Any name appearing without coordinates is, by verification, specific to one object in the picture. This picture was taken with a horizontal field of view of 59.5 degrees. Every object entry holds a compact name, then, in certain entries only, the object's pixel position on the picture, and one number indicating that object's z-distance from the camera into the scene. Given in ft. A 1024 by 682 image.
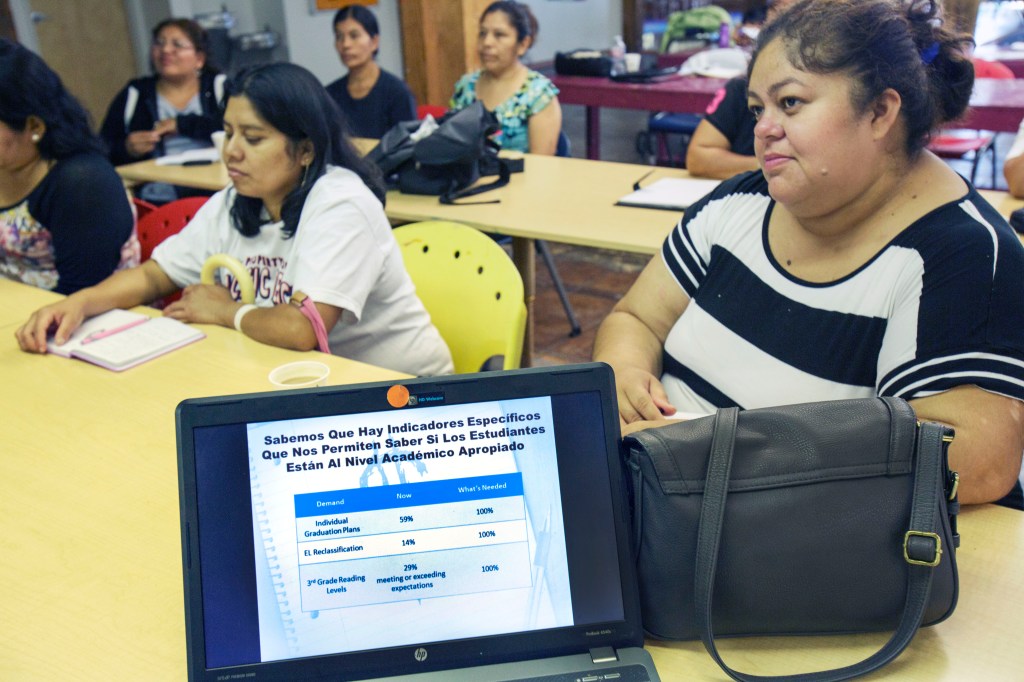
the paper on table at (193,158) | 12.02
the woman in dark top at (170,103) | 12.92
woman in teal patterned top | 12.57
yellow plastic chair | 6.29
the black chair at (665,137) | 17.83
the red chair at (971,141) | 14.58
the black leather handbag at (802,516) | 2.78
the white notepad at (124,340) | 5.45
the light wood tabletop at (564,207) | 8.16
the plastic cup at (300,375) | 4.85
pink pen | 5.69
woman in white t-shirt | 5.82
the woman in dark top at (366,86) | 13.76
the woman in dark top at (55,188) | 7.16
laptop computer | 2.78
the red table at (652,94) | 13.67
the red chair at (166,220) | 8.29
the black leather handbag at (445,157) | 9.62
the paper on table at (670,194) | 8.79
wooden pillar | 18.88
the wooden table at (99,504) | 3.18
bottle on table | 17.38
